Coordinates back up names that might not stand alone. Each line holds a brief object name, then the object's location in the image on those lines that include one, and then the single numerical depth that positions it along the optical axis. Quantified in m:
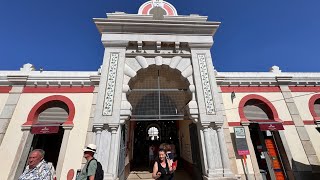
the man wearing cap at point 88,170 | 2.91
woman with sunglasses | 3.15
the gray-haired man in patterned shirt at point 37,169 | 2.76
